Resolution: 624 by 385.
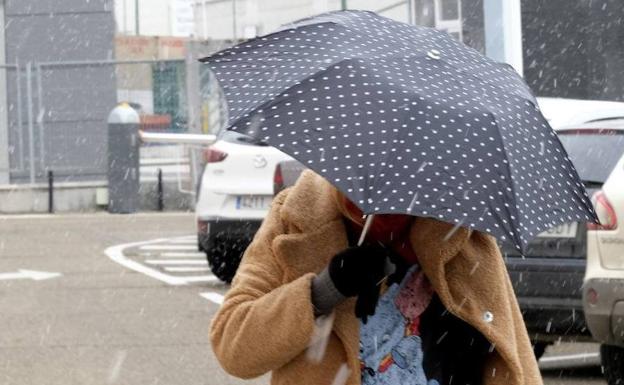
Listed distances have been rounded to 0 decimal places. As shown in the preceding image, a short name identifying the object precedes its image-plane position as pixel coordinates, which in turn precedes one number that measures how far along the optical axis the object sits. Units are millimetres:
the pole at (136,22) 58397
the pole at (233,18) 54188
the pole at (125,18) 63375
